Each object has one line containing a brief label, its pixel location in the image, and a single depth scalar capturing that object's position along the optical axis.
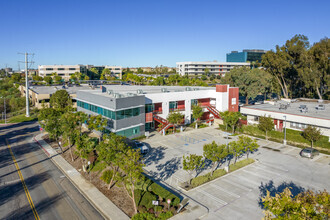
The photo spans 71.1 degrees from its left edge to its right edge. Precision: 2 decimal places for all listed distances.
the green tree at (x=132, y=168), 19.27
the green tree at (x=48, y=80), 120.32
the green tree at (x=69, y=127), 31.05
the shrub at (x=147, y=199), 20.78
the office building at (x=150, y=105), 38.88
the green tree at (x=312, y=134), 34.91
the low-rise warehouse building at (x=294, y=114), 38.89
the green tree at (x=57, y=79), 124.64
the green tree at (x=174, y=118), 43.72
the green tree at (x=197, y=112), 47.44
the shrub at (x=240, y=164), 29.03
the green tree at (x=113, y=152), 20.95
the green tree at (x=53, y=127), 34.22
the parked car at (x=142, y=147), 34.22
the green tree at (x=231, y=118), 44.03
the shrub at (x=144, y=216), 18.70
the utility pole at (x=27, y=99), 63.89
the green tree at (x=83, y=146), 27.01
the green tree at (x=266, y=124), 40.34
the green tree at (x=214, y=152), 25.75
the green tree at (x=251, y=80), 65.66
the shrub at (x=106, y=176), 25.51
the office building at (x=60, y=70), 143.25
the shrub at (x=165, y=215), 19.14
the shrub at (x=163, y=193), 20.85
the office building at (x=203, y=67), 156.88
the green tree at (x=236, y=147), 28.86
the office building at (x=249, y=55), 187.25
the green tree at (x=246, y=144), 30.03
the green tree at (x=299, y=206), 12.34
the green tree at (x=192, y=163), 23.92
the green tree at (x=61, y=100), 57.16
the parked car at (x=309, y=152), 32.86
